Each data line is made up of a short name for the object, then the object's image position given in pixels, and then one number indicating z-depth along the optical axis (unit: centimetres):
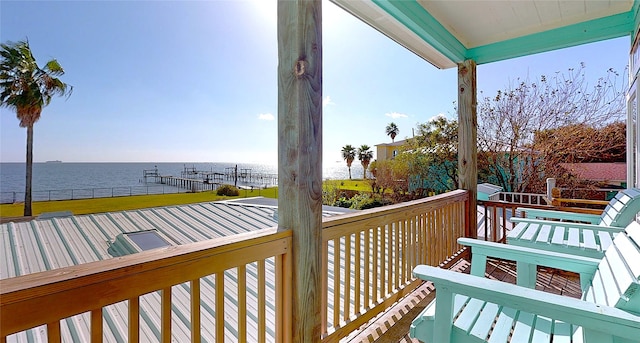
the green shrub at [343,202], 1203
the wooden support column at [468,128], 319
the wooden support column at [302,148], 129
